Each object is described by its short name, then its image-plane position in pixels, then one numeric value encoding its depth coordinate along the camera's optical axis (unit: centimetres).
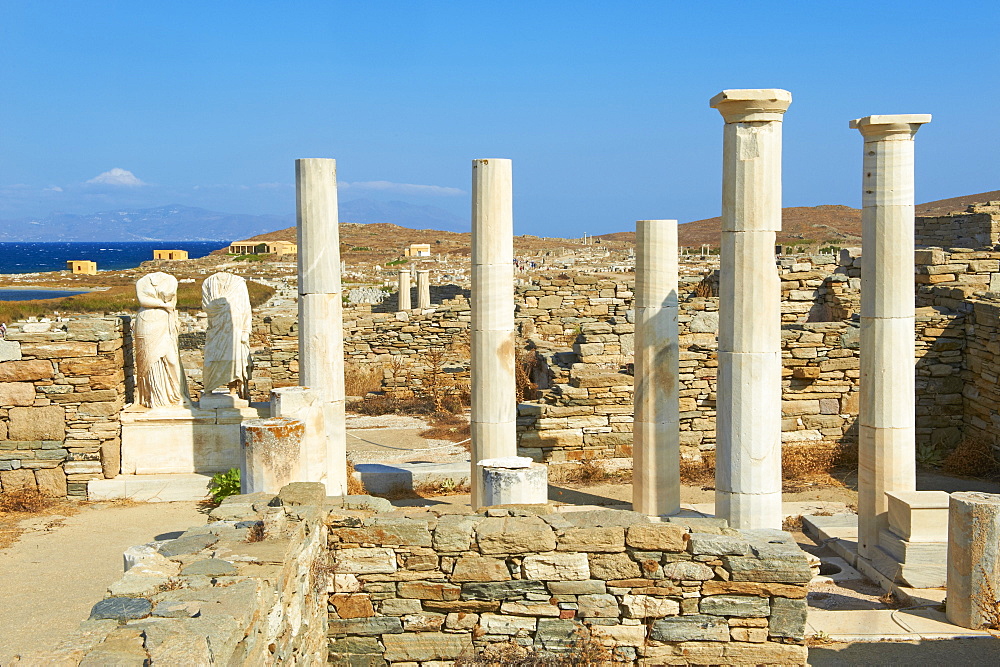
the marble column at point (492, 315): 962
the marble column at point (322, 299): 995
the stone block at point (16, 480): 1109
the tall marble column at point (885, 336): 884
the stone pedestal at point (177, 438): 1138
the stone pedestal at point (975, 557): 738
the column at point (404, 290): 2686
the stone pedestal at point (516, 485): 838
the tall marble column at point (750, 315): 801
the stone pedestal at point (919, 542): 825
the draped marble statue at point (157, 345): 1130
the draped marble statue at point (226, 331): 1171
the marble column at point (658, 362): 966
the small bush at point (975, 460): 1220
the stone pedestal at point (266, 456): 812
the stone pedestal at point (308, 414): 941
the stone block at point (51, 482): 1115
